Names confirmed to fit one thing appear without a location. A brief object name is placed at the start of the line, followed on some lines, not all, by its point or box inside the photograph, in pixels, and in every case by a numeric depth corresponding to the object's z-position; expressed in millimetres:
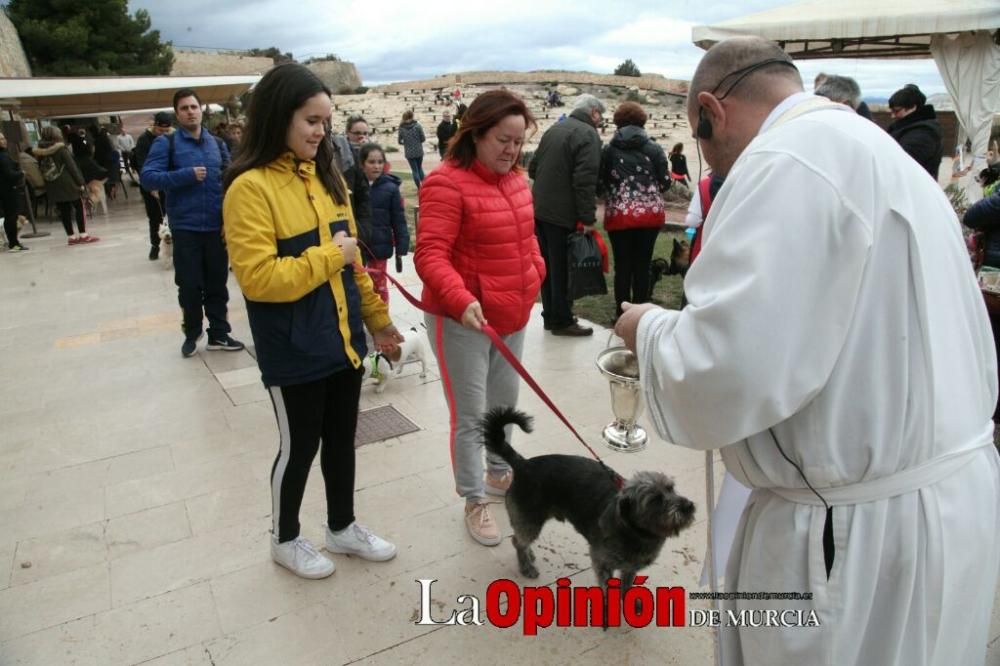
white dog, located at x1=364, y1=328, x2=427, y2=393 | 5211
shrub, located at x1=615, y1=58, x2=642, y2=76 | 84250
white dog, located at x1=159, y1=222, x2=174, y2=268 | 9711
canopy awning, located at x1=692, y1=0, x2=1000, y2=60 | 7398
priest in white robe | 1248
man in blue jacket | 5547
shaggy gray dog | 2312
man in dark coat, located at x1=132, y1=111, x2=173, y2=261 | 9781
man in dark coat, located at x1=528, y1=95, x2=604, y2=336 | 5777
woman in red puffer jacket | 2924
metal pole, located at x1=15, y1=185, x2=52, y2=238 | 13116
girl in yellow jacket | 2441
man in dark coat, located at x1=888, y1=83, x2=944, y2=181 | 5895
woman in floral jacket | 5988
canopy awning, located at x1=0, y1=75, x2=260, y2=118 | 13961
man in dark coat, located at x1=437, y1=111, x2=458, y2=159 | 20700
